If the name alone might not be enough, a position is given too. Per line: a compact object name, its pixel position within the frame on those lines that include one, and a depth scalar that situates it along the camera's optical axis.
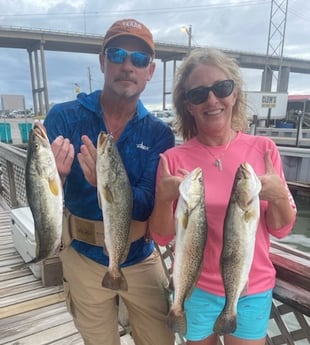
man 1.98
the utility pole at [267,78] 53.49
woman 1.67
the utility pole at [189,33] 26.32
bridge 41.97
